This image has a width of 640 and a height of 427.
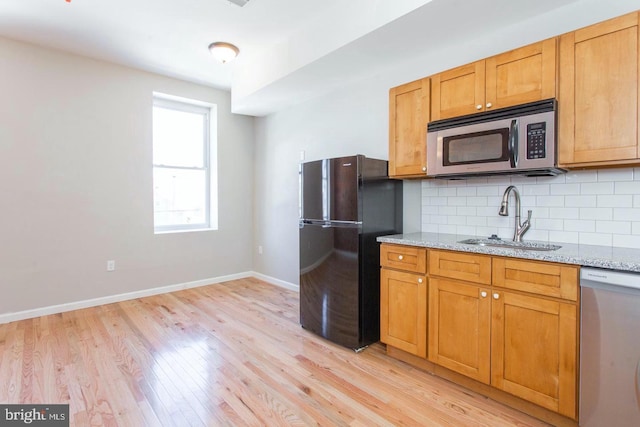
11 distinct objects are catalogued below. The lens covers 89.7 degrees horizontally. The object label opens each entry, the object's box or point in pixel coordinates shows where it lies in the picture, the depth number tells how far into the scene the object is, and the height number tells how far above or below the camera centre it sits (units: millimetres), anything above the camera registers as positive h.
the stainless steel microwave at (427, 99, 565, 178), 1851 +409
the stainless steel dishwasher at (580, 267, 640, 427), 1445 -661
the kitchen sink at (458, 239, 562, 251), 2002 -249
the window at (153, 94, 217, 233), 4266 +551
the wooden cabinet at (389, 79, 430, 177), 2438 +620
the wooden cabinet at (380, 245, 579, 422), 1650 -677
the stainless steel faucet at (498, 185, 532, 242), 2211 -42
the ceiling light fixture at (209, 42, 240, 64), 3254 +1605
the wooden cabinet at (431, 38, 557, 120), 1873 +804
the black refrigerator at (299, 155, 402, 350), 2551 -287
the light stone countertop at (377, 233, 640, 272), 1488 -244
